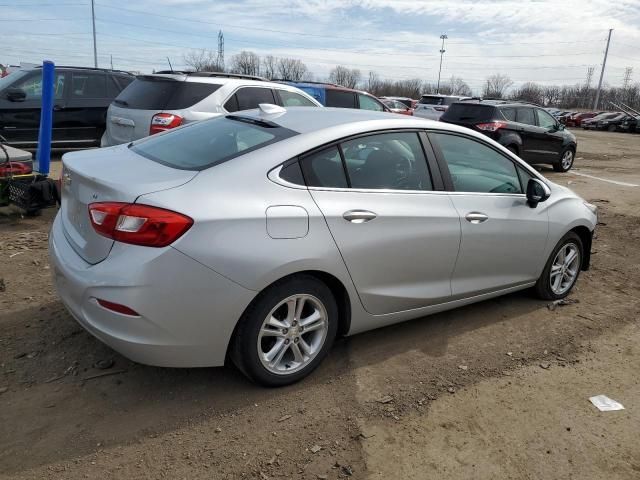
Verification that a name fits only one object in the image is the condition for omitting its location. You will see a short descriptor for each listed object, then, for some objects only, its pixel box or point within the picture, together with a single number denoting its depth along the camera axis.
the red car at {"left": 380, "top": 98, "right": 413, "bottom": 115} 26.58
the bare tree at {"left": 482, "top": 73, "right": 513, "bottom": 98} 88.00
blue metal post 6.45
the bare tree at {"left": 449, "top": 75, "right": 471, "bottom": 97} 86.88
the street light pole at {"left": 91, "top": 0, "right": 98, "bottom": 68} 47.47
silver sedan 2.63
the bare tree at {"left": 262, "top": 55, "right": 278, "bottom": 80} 63.87
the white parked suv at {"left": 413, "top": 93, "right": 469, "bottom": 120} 19.83
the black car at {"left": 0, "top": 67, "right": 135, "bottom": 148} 9.91
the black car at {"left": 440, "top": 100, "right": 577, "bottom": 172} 12.08
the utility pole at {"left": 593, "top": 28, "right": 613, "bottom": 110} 72.75
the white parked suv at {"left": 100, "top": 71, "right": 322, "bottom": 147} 7.11
